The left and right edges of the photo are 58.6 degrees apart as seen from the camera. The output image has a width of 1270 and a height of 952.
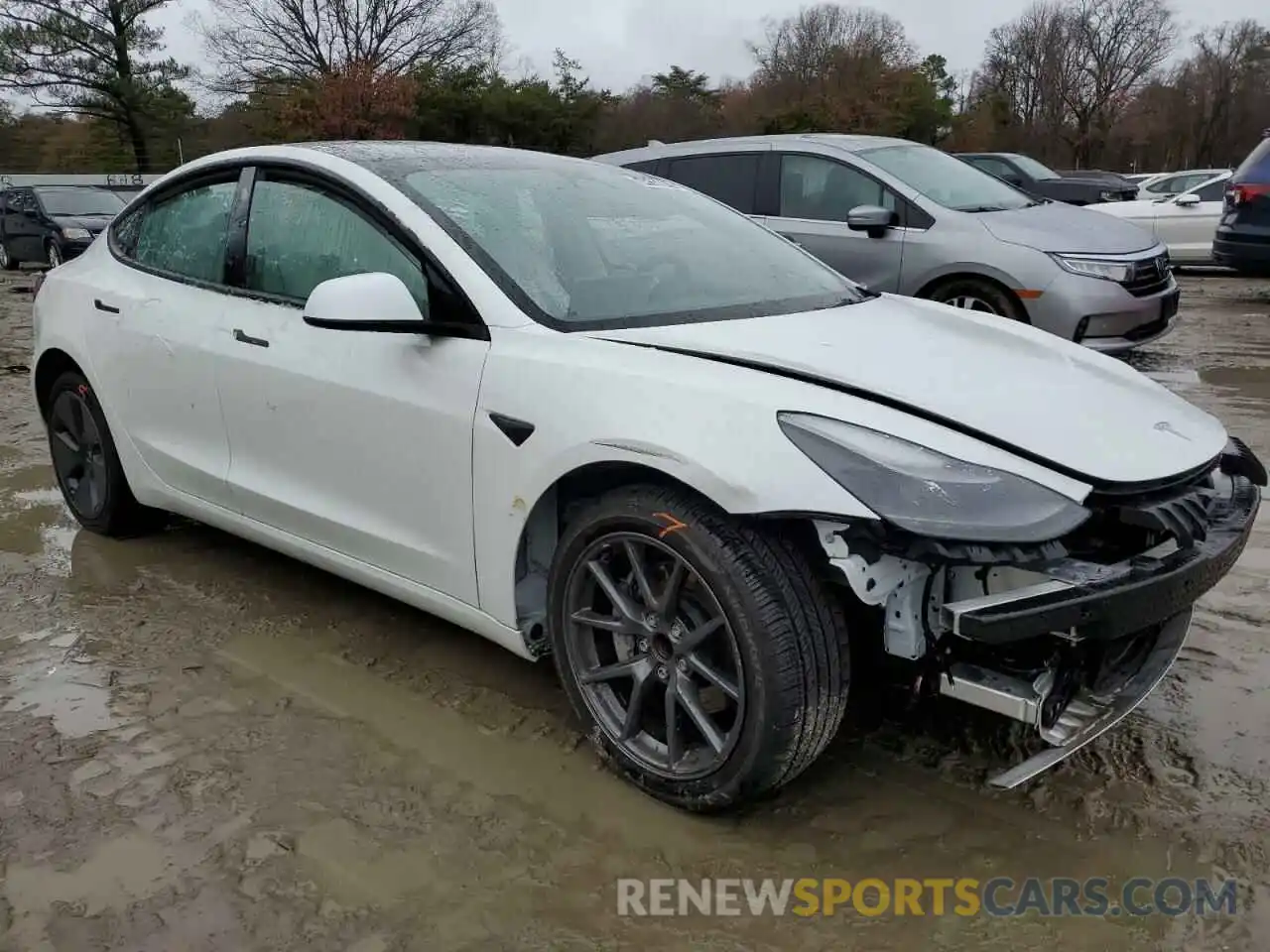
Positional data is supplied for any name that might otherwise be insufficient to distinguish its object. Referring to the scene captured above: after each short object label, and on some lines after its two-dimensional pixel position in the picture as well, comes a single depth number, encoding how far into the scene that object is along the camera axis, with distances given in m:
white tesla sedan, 2.29
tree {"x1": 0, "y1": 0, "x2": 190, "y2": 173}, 41.59
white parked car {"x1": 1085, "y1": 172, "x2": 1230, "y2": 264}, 12.64
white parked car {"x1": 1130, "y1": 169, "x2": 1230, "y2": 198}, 17.89
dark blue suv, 9.77
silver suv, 6.95
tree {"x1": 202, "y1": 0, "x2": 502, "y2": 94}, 43.41
